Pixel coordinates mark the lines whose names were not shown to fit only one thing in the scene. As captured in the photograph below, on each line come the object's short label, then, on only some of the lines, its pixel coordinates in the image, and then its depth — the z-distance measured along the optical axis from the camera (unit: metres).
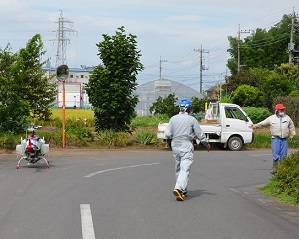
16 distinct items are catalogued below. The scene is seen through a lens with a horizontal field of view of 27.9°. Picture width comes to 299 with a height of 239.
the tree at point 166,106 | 51.28
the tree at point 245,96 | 54.59
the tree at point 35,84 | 29.77
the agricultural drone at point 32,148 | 16.84
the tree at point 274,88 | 51.78
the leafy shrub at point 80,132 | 25.50
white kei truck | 26.05
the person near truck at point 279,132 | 14.88
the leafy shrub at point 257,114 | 45.25
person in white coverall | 11.75
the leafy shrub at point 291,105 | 42.62
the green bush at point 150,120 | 46.00
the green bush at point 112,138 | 25.66
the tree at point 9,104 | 23.70
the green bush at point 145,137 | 26.61
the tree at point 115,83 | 26.05
